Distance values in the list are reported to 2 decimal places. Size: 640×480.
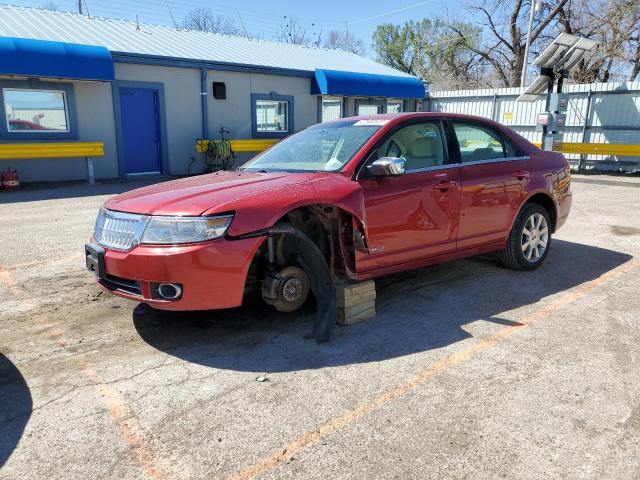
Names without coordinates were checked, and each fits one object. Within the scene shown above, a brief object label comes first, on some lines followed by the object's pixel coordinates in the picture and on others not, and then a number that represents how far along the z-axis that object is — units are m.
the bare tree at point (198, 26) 43.22
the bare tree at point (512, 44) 29.97
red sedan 3.33
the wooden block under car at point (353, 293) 3.95
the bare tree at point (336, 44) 47.84
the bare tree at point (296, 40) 42.97
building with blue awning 12.04
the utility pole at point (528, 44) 24.31
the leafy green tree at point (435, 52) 36.62
